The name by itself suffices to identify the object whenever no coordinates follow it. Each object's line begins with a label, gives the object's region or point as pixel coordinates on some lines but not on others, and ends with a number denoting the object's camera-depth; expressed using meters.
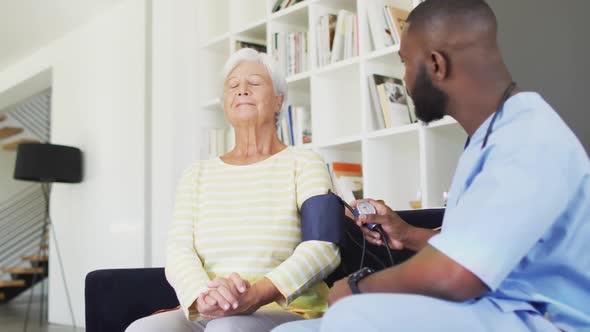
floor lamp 5.14
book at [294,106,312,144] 3.68
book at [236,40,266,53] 4.18
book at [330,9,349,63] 3.46
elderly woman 1.53
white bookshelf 2.99
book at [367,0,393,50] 3.23
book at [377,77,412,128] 3.18
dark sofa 1.77
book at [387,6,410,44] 3.19
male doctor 0.86
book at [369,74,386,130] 3.23
